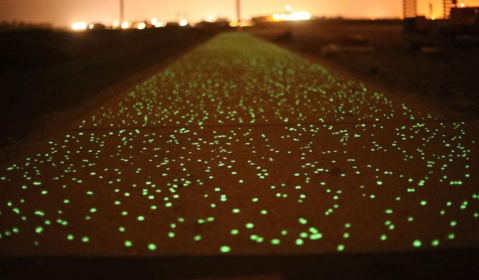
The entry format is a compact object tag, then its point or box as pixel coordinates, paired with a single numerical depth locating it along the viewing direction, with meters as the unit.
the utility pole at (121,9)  95.68
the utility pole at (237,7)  115.89
